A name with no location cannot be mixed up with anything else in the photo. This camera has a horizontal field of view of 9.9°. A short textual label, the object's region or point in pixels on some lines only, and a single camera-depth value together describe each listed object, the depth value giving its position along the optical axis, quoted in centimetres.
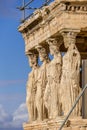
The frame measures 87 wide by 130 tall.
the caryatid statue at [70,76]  1752
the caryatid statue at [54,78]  1870
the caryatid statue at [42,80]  2098
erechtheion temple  1756
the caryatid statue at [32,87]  2227
